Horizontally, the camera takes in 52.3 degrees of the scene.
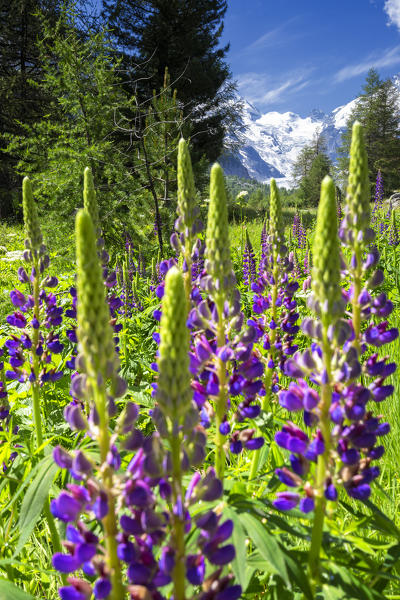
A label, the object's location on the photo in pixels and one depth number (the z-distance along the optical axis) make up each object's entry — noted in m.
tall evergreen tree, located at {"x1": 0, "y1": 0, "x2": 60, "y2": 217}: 20.91
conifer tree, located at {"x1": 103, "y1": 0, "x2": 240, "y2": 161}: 22.94
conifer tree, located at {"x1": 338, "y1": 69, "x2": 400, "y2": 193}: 45.97
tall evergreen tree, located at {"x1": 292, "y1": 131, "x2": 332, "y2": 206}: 50.90
